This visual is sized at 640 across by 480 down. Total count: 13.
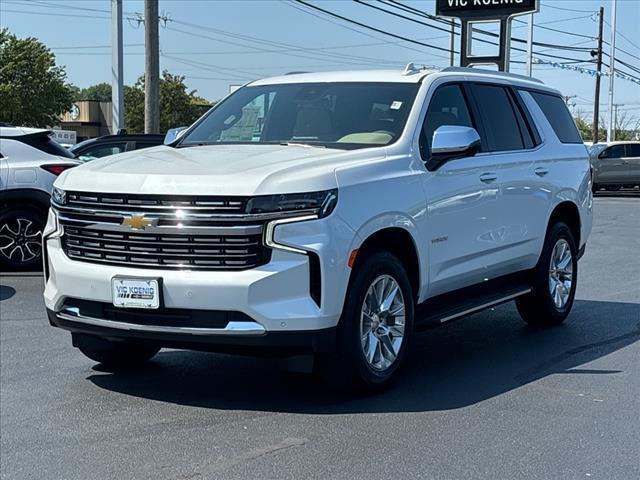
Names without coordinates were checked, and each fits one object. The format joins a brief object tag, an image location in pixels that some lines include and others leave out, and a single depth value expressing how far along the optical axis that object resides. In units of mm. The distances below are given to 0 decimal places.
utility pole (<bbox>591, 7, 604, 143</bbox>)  49112
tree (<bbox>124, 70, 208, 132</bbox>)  65000
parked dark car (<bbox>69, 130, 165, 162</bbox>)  13227
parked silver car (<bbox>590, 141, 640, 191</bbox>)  32094
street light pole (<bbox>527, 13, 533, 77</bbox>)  36594
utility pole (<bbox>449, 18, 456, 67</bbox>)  40644
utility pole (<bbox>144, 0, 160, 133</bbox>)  18391
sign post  16688
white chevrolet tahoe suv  4812
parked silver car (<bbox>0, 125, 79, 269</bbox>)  10391
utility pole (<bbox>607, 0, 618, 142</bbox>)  48906
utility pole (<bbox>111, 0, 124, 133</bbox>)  20188
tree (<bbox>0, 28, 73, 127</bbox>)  55625
